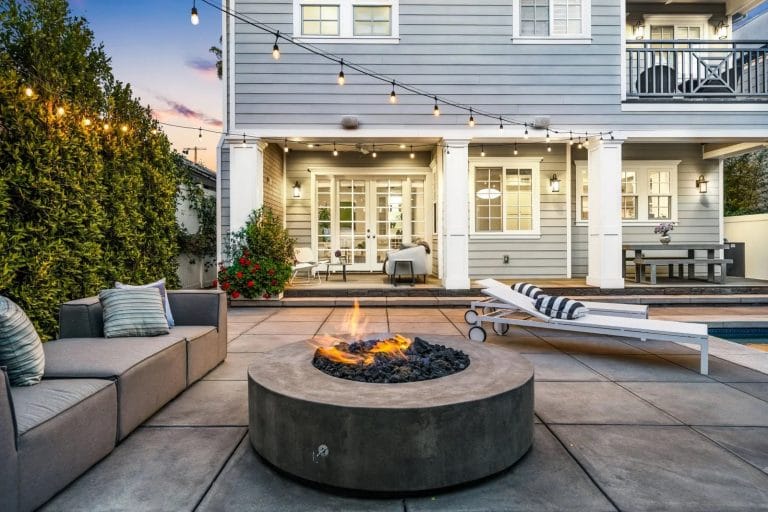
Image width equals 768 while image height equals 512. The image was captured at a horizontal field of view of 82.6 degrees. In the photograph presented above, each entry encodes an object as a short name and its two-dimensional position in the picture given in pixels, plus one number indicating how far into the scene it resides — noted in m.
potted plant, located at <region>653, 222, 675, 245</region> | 7.71
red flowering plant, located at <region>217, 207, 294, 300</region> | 6.84
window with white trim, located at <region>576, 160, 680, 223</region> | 8.77
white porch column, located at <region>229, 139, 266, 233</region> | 7.13
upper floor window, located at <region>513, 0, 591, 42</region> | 7.34
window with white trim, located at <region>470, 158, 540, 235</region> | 8.75
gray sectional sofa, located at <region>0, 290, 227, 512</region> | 1.57
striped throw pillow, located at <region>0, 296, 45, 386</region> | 1.89
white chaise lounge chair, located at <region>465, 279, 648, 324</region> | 4.56
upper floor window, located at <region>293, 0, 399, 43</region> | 7.12
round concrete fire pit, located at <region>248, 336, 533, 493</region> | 1.74
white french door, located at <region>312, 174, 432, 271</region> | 9.53
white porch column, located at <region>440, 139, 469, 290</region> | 7.16
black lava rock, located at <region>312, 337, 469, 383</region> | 2.15
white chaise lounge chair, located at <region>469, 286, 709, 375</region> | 3.52
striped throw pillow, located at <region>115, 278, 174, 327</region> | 3.38
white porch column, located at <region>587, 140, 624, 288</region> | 7.22
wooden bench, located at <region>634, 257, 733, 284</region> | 7.44
